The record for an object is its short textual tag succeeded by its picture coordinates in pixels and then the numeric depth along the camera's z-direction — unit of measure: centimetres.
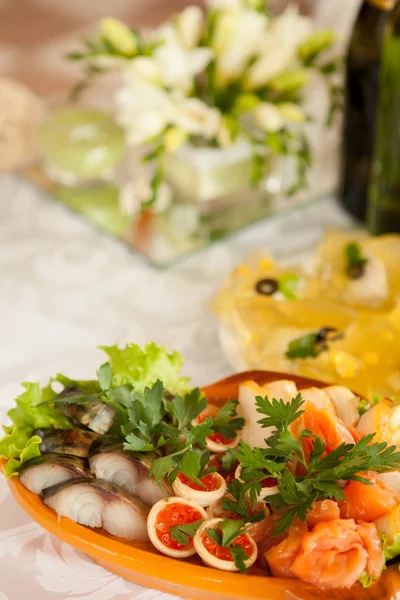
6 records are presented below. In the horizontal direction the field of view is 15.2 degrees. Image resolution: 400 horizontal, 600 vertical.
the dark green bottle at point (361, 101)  133
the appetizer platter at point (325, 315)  112
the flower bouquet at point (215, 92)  135
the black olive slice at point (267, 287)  122
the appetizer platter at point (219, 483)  91
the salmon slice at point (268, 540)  94
